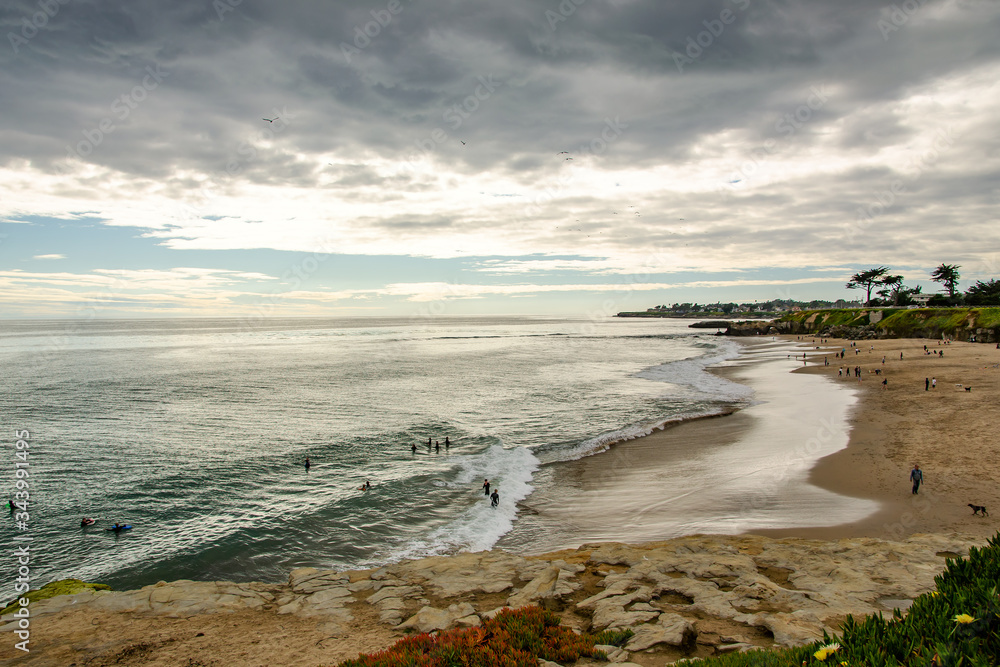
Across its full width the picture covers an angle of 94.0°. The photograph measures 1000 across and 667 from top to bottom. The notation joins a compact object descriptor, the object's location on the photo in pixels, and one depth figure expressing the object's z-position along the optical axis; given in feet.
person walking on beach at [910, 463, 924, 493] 69.56
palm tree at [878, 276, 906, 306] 502.38
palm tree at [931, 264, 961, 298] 424.46
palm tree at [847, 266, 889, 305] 504.43
